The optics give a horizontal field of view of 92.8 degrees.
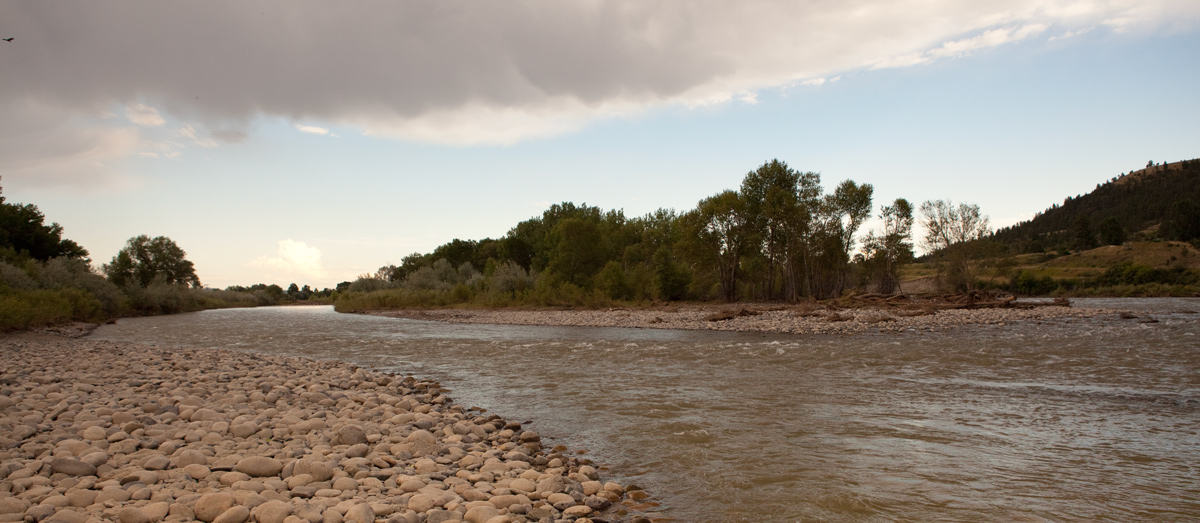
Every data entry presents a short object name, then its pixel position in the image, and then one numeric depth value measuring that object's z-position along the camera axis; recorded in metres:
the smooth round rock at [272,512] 3.70
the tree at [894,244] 44.03
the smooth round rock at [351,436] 5.89
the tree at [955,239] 43.06
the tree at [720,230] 42.56
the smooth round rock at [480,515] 4.00
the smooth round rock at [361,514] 3.74
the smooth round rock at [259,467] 4.74
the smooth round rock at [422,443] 5.83
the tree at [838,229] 41.75
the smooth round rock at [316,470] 4.75
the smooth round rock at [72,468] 4.43
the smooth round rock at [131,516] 3.52
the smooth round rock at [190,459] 4.78
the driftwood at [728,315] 27.25
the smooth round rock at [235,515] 3.63
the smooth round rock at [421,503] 4.15
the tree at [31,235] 39.75
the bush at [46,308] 21.39
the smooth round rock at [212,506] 3.72
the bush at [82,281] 33.62
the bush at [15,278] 27.72
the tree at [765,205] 42.28
